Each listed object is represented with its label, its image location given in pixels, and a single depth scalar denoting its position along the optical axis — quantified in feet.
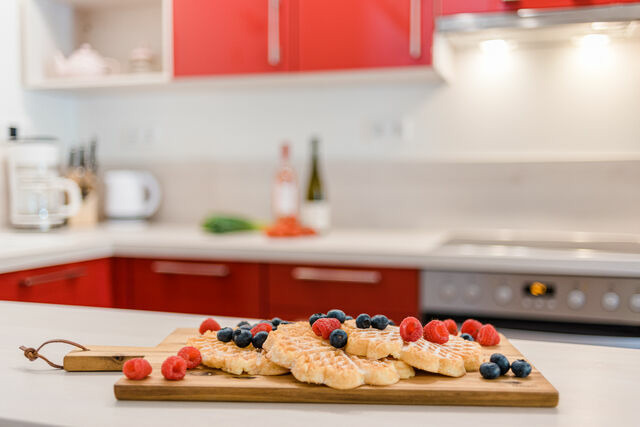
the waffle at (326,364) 2.52
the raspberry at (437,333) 2.90
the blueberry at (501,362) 2.66
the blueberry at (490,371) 2.61
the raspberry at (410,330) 2.76
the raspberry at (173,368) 2.58
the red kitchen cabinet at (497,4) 7.01
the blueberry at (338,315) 3.09
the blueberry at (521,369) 2.63
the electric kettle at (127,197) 9.42
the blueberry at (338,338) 2.77
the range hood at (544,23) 6.86
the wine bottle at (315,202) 8.62
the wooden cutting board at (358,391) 2.48
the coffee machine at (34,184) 8.62
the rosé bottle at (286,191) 9.09
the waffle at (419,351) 2.62
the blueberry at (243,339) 2.93
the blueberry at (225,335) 3.01
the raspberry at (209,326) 3.29
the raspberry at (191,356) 2.75
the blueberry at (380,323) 2.95
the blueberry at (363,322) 2.99
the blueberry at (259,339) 2.92
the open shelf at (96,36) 9.05
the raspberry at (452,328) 3.32
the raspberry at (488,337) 3.11
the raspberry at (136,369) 2.56
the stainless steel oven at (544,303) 6.35
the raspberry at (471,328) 3.26
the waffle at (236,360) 2.68
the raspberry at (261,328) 3.07
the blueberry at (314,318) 3.05
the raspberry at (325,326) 2.87
